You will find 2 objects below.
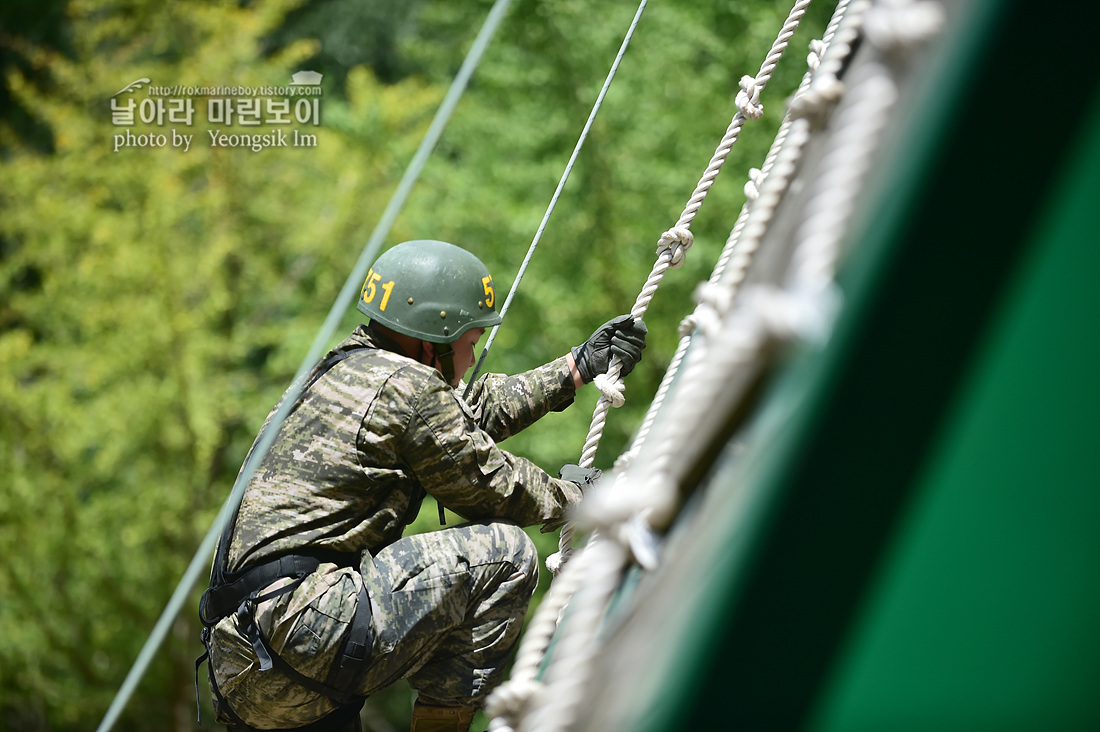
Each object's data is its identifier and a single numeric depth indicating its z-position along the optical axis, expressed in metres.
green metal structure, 4.14
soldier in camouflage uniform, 5.84
